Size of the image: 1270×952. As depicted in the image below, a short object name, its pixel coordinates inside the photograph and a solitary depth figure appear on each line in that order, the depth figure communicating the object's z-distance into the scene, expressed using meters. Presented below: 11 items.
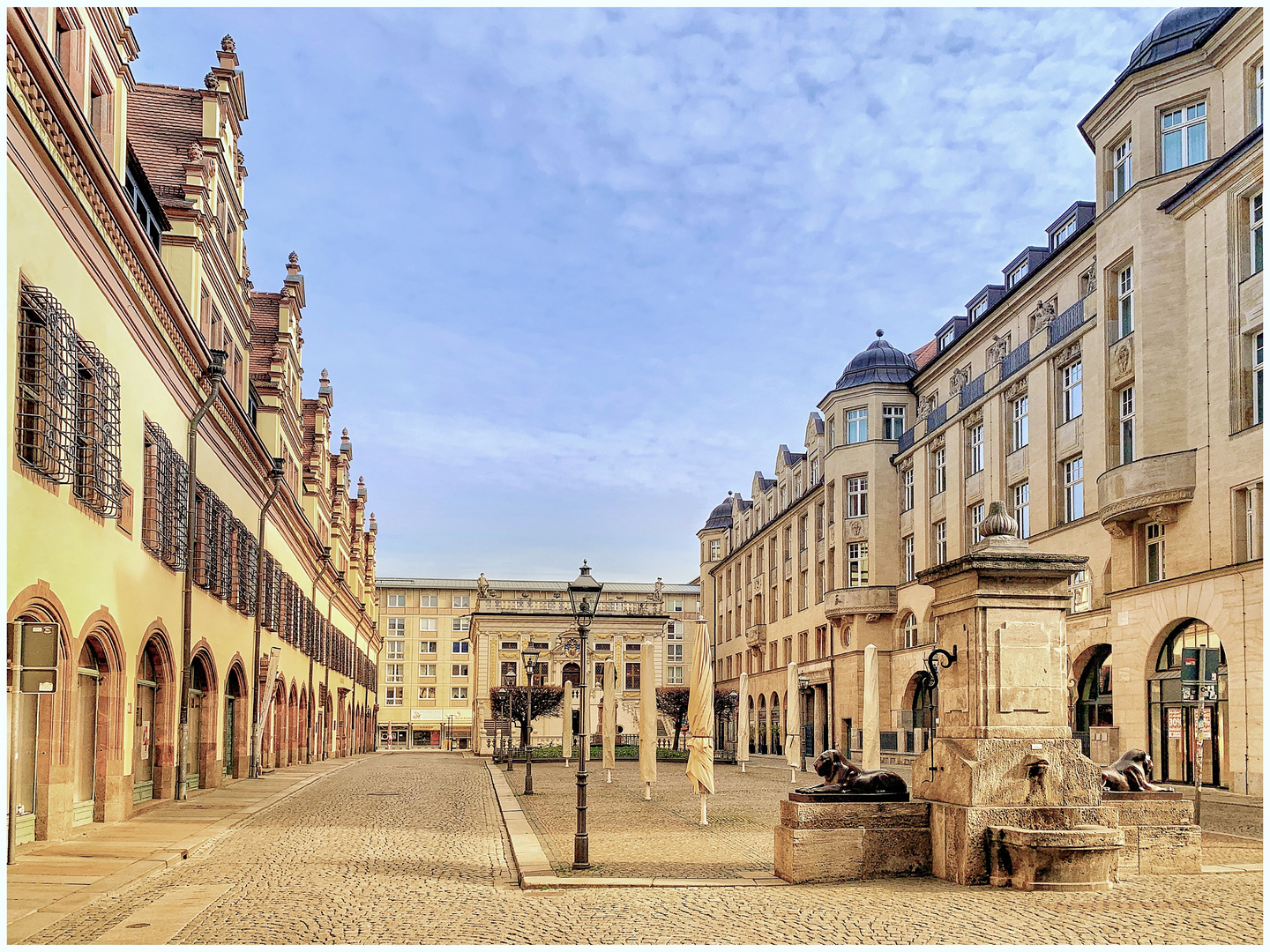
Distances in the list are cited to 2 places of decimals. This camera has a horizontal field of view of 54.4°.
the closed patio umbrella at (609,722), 32.28
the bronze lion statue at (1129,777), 12.72
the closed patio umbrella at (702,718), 19.36
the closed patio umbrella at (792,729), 32.50
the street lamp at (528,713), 28.11
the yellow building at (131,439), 13.98
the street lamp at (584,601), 15.79
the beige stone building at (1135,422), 27.20
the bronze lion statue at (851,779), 12.34
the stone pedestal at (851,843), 11.88
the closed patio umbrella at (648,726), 24.58
